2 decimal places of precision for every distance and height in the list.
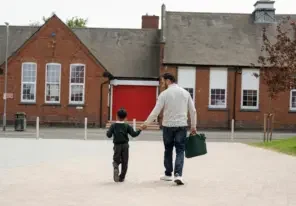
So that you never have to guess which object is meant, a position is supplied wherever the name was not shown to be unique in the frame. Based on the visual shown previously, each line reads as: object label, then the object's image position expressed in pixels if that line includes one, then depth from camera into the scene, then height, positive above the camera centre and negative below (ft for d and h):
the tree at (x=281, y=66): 75.05 +5.41
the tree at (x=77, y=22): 271.69 +37.72
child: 34.78 -2.18
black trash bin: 113.19 -4.43
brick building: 133.28 +4.88
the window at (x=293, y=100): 135.13 +1.66
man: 34.17 -0.76
